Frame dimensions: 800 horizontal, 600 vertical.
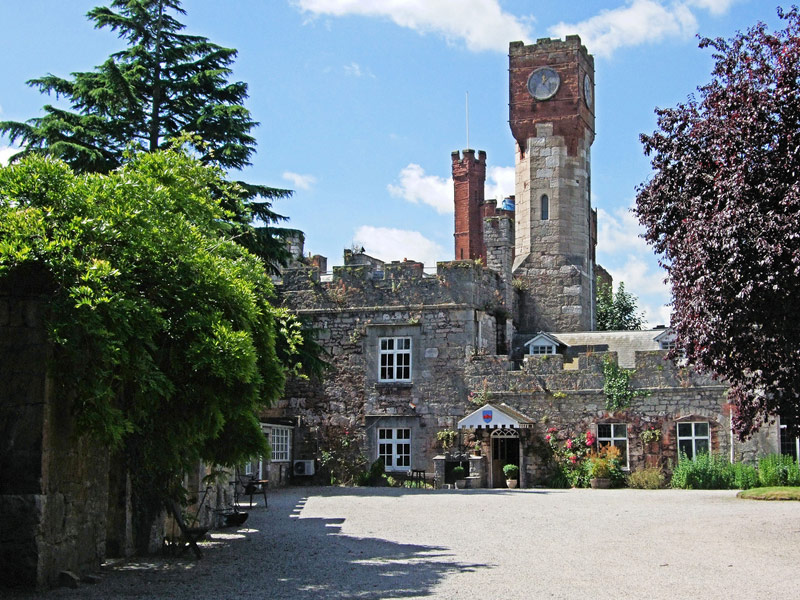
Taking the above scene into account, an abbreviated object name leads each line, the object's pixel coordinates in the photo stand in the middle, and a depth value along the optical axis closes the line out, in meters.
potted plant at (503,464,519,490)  26.61
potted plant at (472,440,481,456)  27.09
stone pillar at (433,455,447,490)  26.56
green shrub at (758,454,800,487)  23.55
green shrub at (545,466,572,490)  26.14
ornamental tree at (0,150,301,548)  9.62
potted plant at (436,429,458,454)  27.48
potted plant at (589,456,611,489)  25.61
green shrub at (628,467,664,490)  25.20
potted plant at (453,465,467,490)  26.60
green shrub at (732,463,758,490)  23.97
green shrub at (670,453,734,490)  24.70
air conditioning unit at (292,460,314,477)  28.38
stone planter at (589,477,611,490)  25.59
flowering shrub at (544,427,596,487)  26.08
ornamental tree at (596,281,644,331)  44.34
